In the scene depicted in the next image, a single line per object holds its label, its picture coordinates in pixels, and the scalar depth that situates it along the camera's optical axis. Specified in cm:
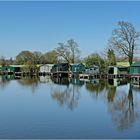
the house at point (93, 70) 6569
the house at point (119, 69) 6244
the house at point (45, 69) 8812
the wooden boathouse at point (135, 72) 4982
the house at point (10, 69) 9468
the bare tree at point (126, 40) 5459
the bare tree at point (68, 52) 7950
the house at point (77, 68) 7469
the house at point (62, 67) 7700
